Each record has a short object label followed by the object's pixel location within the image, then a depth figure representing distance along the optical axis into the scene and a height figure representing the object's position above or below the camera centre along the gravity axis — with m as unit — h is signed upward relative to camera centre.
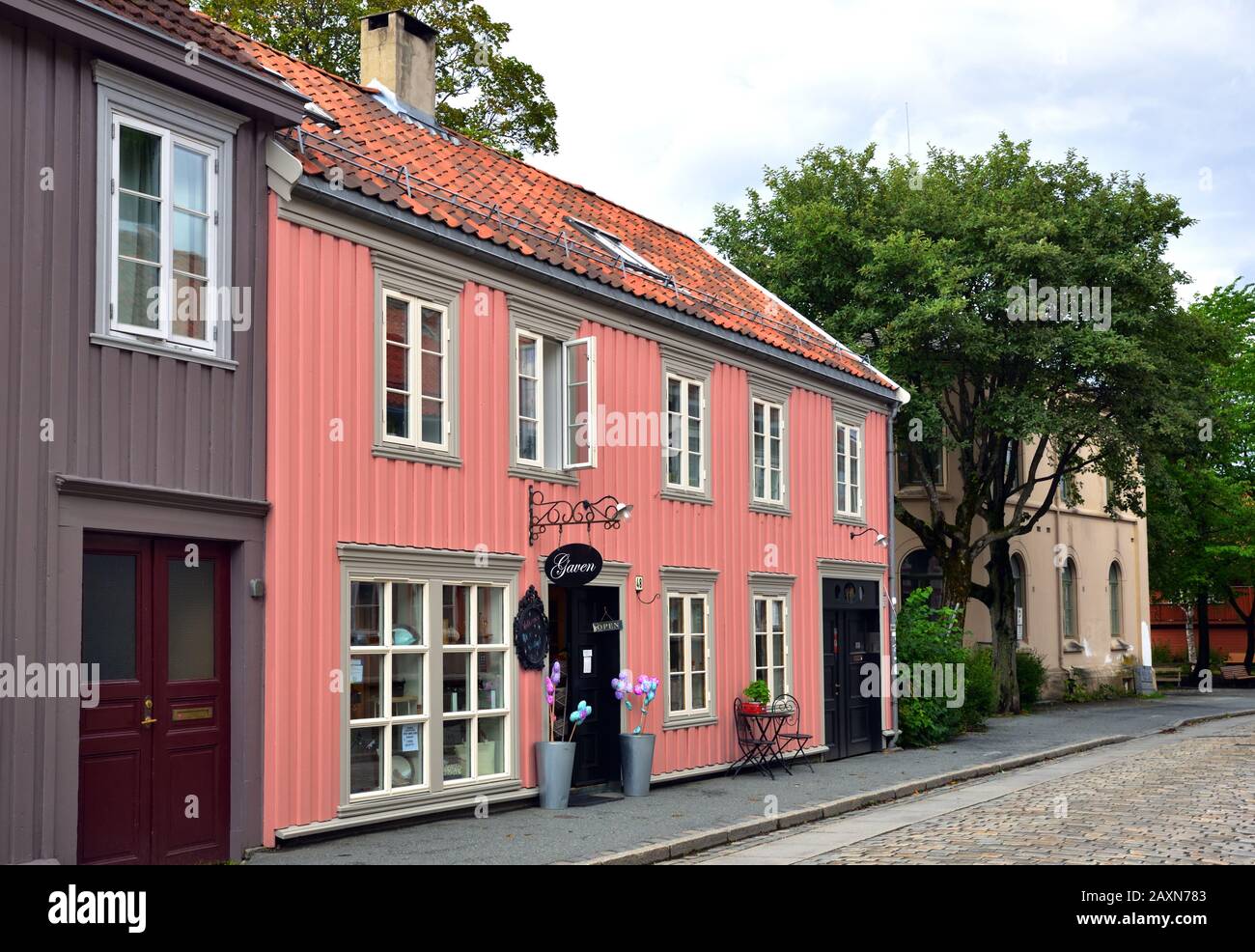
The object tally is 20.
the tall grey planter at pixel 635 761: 15.85 -2.02
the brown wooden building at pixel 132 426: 9.70 +1.26
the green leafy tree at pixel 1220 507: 44.19 +2.40
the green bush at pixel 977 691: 25.73 -2.06
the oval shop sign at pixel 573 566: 14.45 +0.23
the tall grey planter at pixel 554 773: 14.52 -1.97
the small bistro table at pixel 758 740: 18.30 -2.08
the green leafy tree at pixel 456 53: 26.77 +10.89
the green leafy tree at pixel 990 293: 27.20 +5.91
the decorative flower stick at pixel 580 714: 14.72 -1.36
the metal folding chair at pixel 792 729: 18.89 -2.06
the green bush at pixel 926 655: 23.14 -1.24
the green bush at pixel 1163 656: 54.28 -2.97
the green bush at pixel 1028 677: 33.41 -2.30
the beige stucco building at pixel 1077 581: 35.34 +0.01
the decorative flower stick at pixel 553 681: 14.71 -1.01
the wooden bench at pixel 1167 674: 46.84 -3.20
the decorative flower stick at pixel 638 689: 15.69 -1.20
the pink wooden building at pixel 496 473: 12.09 +1.27
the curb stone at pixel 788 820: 11.62 -2.43
